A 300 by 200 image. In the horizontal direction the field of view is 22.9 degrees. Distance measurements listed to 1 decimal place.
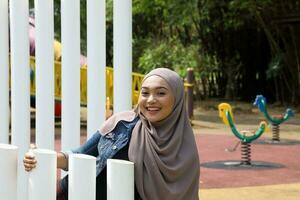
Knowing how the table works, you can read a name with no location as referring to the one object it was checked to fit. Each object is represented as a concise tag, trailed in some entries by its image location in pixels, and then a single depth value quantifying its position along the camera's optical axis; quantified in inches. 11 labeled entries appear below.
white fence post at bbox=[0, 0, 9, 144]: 148.7
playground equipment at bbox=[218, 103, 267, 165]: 408.5
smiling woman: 112.6
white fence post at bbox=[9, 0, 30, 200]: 147.3
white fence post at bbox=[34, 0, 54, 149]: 145.0
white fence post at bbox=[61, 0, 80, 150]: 143.1
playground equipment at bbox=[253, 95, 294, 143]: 545.0
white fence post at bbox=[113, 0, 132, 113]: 142.4
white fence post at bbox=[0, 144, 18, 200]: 115.2
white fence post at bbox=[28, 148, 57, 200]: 112.4
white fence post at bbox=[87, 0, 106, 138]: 143.8
